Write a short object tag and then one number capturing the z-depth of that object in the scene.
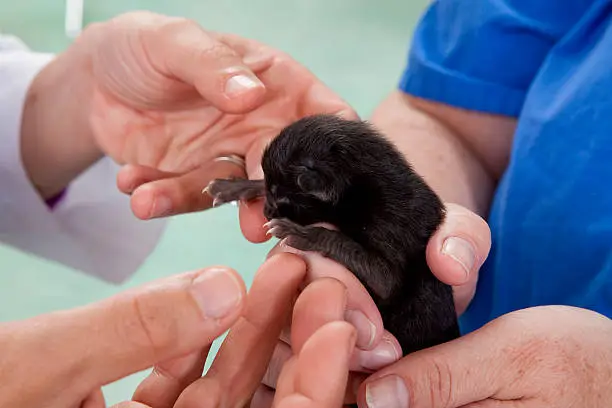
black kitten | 0.65
